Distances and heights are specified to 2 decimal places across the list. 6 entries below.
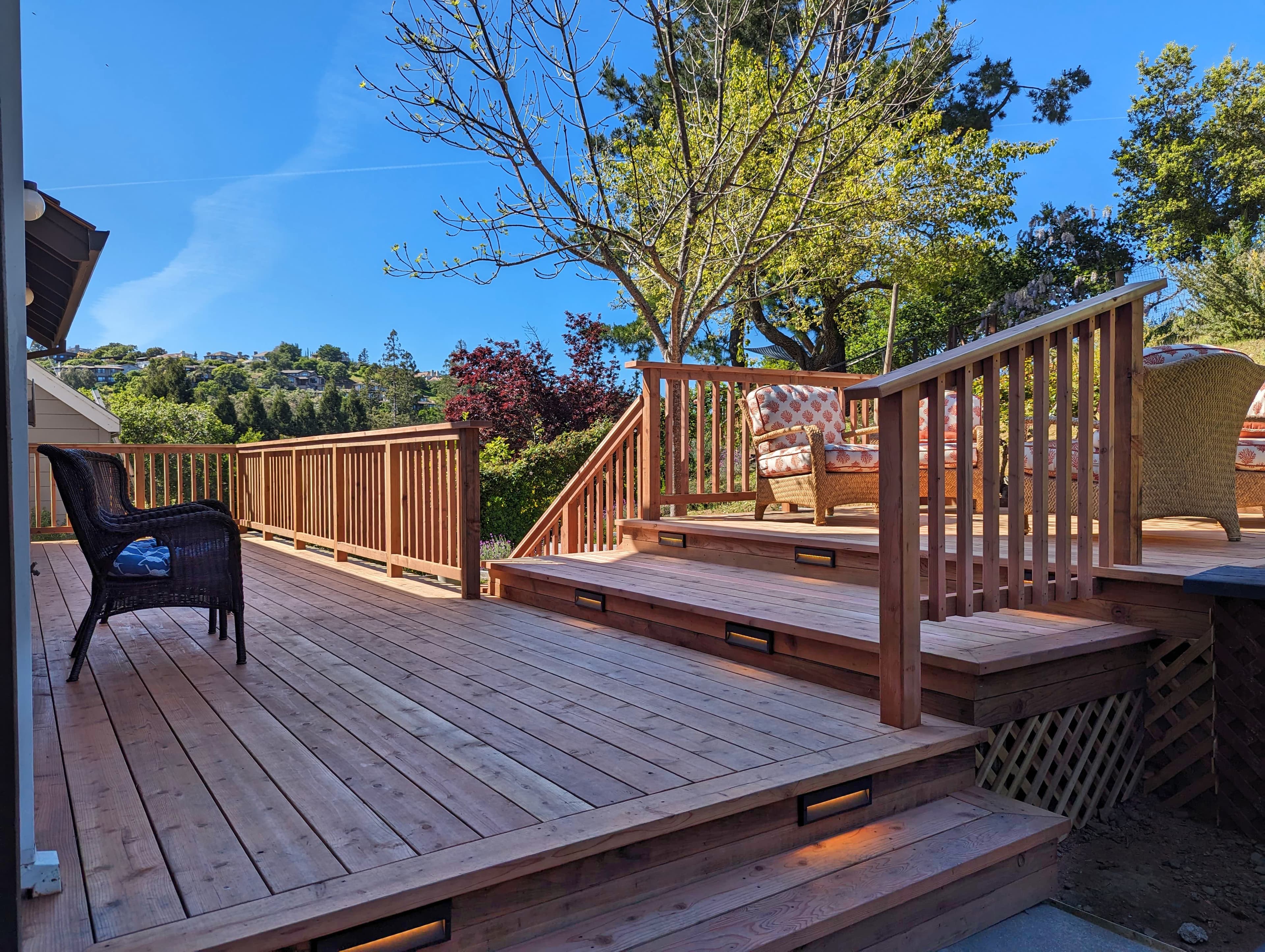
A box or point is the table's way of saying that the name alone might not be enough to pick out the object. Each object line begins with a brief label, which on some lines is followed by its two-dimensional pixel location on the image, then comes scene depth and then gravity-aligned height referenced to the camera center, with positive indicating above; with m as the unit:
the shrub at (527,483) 11.05 -0.26
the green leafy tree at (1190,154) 20.72 +7.82
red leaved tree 12.49 +1.16
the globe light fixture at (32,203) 2.29 +0.77
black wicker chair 2.85 -0.29
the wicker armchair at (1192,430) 3.46 +0.10
